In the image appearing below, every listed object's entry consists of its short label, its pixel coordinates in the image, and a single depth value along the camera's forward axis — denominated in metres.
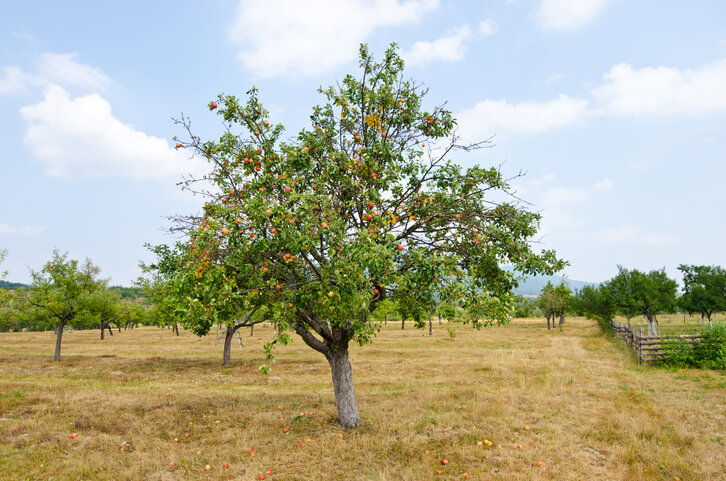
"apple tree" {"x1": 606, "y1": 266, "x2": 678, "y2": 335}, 38.78
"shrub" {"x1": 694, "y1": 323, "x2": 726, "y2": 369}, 18.31
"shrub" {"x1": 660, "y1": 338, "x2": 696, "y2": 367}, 19.12
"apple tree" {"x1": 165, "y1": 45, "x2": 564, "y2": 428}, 7.11
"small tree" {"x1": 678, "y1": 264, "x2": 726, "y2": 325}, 43.91
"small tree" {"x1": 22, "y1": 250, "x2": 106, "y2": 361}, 27.39
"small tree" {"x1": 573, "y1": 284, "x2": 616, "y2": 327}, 45.25
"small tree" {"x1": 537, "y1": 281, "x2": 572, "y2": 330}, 58.47
